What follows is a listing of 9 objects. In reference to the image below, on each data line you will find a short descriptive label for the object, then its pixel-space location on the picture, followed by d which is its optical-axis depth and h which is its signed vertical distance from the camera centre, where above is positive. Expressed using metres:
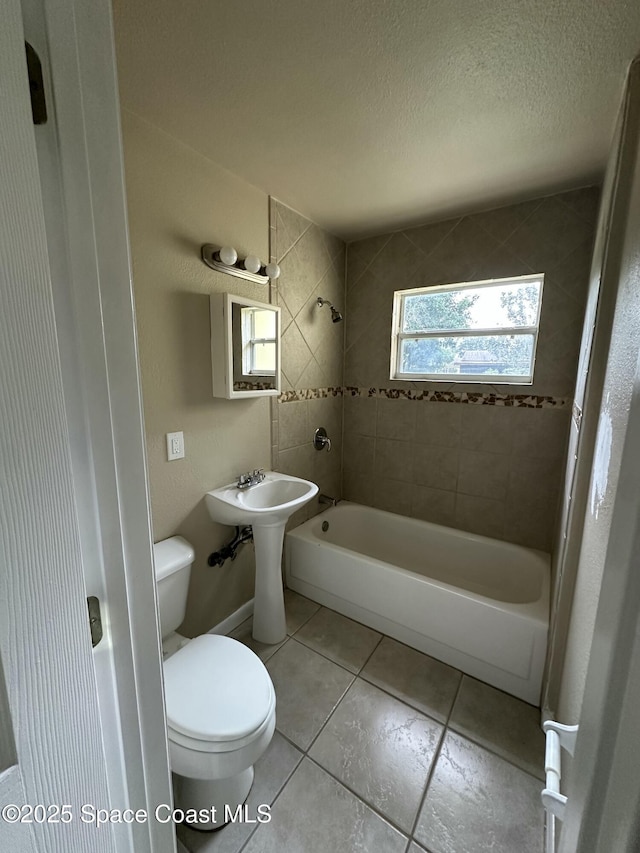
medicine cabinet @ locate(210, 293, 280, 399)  1.65 +0.12
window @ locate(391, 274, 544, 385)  2.12 +0.28
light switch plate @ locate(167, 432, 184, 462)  1.58 -0.35
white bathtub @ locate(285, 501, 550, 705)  1.58 -1.23
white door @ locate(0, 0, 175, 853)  0.35 -0.12
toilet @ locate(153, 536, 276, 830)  1.00 -1.05
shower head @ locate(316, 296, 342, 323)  2.32 +0.40
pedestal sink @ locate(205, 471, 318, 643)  1.68 -0.75
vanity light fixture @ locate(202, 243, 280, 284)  1.61 +0.53
